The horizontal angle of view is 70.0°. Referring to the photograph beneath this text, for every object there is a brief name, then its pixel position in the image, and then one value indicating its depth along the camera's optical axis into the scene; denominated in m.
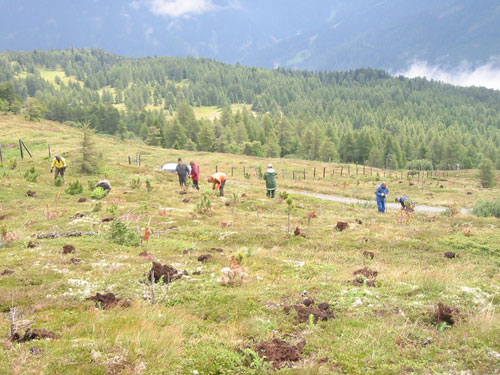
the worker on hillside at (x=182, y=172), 26.12
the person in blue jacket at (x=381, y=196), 22.44
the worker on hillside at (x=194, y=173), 24.88
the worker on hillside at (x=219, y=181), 23.08
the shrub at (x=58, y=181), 22.88
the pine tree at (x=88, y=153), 29.17
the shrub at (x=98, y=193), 20.25
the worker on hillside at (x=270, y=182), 23.75
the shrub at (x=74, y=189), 20.85
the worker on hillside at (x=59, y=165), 23.97
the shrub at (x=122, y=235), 12.05
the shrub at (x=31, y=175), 23.11
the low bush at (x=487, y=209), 24.33
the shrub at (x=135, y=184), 24.39
